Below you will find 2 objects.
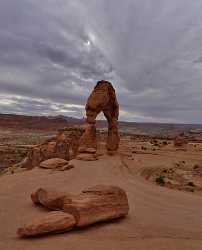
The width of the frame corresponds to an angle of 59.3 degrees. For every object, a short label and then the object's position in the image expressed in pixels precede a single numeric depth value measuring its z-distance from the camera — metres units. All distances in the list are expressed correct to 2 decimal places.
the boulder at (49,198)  4.69
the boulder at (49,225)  3.76
